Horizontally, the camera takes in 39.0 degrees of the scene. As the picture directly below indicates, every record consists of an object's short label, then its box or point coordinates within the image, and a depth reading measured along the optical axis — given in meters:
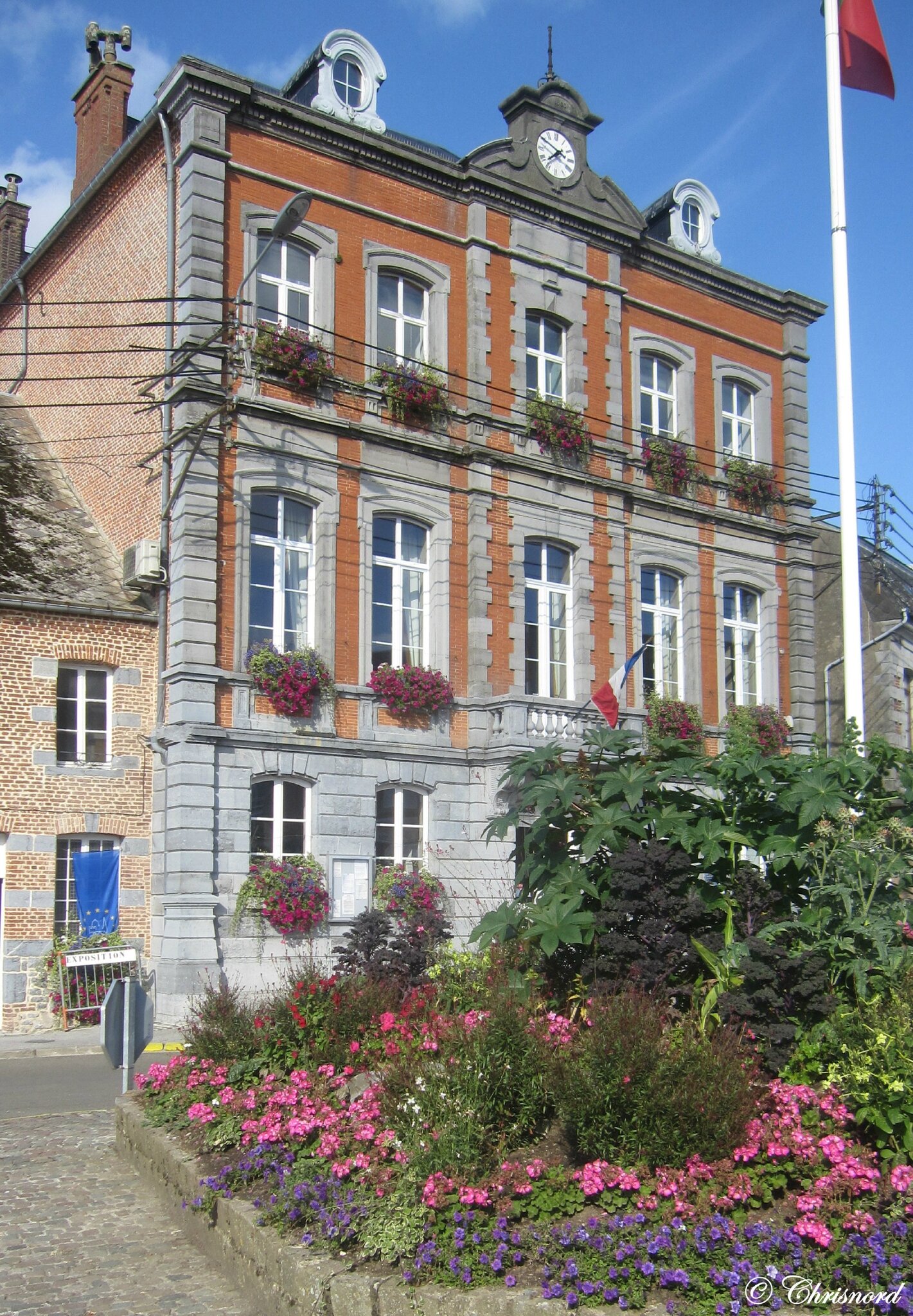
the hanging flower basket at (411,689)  19.19
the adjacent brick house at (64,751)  17.00
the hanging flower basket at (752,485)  25.11
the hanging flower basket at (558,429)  21.66
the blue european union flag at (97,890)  17.39
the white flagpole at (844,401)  11.53
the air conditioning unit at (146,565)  17.95
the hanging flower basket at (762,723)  23.67
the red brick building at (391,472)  17.91
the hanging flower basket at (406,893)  18.33
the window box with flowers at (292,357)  18.67
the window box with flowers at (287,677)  17.92
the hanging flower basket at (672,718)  22.27
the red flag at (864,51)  12.88
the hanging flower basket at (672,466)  23.52
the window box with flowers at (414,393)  20.03
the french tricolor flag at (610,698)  17.83
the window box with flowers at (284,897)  17.33
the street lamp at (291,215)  15.20
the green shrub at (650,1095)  5.96
